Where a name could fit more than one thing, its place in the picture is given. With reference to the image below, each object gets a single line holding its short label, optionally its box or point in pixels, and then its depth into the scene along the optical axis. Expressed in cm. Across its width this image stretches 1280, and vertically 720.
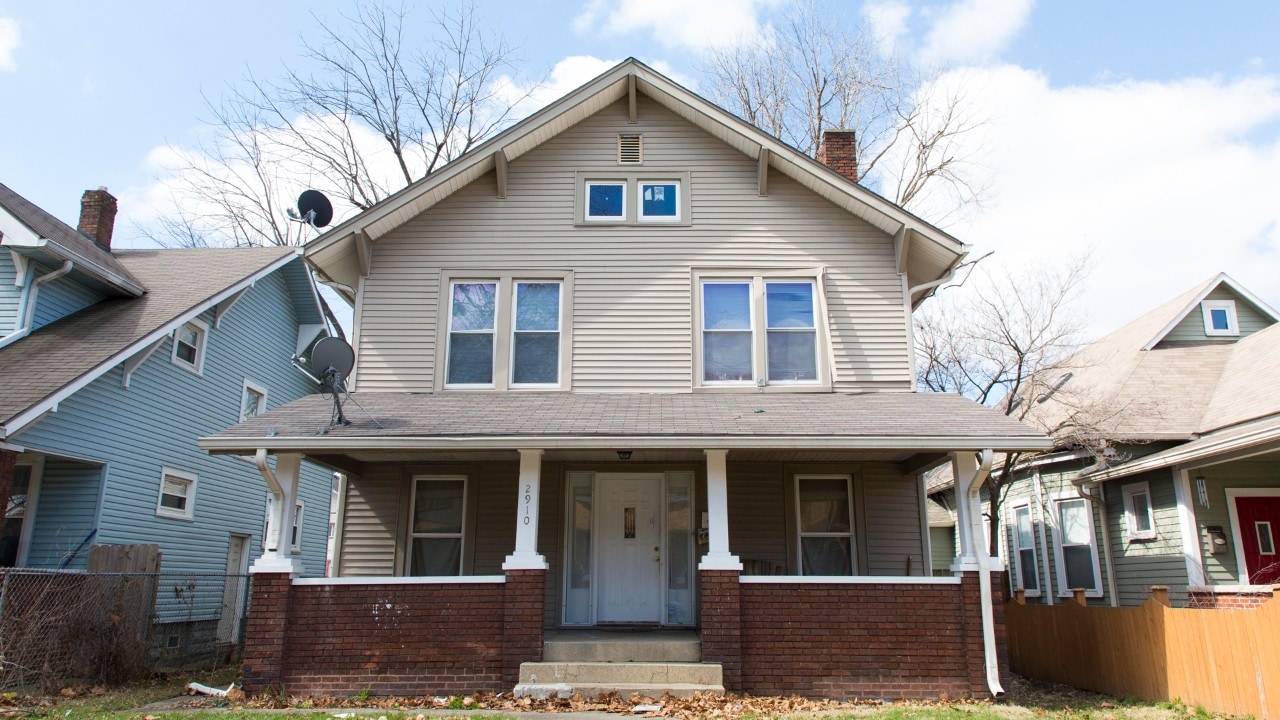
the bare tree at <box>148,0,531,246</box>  2236
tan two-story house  873
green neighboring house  1212
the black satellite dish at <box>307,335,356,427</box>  931
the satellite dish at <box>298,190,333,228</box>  1227
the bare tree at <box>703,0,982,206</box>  2195
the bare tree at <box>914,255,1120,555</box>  1410
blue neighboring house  1185
